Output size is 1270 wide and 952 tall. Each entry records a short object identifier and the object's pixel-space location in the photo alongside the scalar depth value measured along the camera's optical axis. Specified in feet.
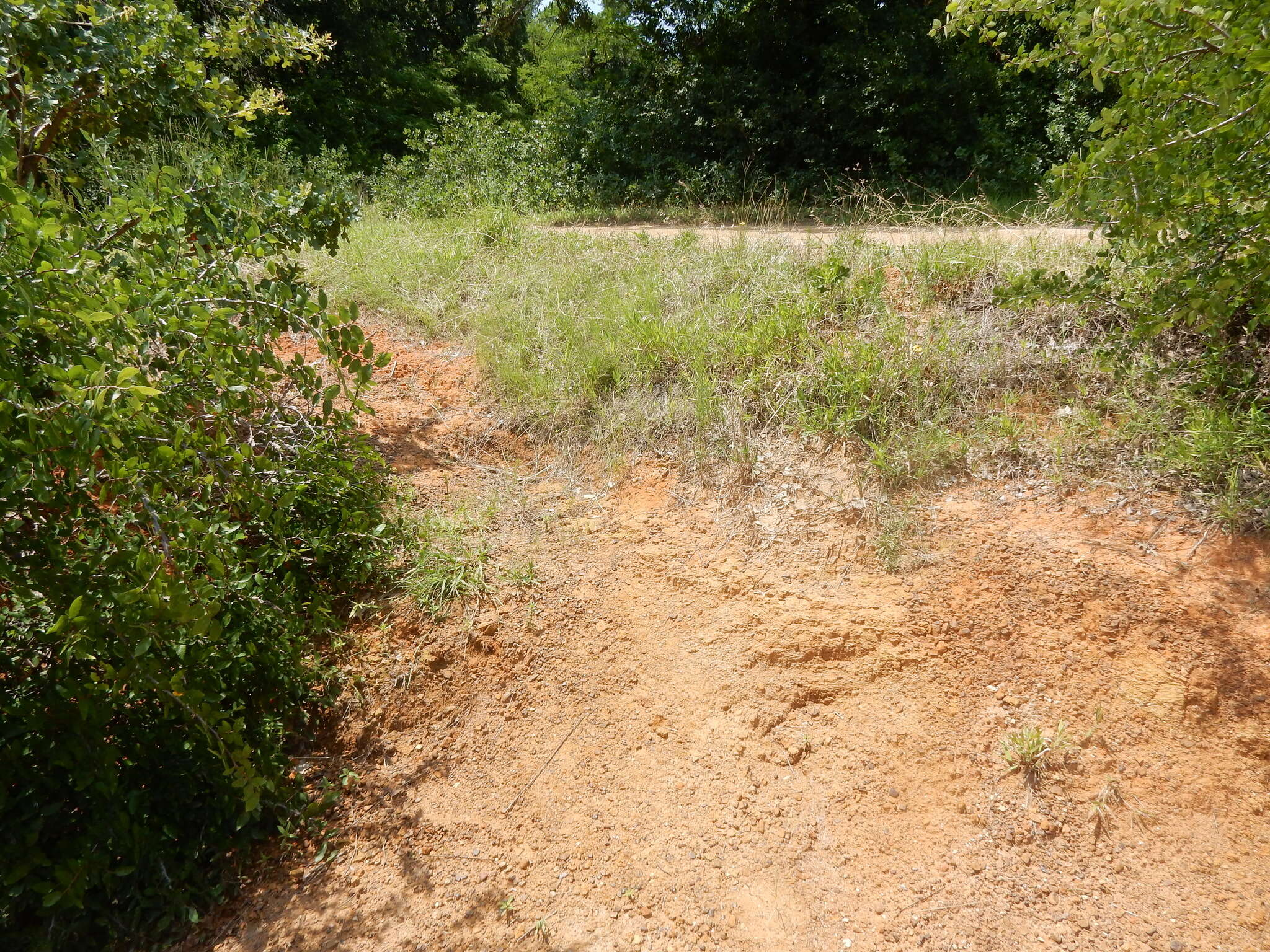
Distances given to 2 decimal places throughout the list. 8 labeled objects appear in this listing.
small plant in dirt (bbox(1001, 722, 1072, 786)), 8.45
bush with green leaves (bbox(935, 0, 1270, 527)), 7.89
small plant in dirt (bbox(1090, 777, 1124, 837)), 8.00
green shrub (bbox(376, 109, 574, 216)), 26.09
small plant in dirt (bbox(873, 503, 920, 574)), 10.52
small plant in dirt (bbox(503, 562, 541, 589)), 11.05
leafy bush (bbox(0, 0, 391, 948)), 5.57
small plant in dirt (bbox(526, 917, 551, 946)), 7.52
